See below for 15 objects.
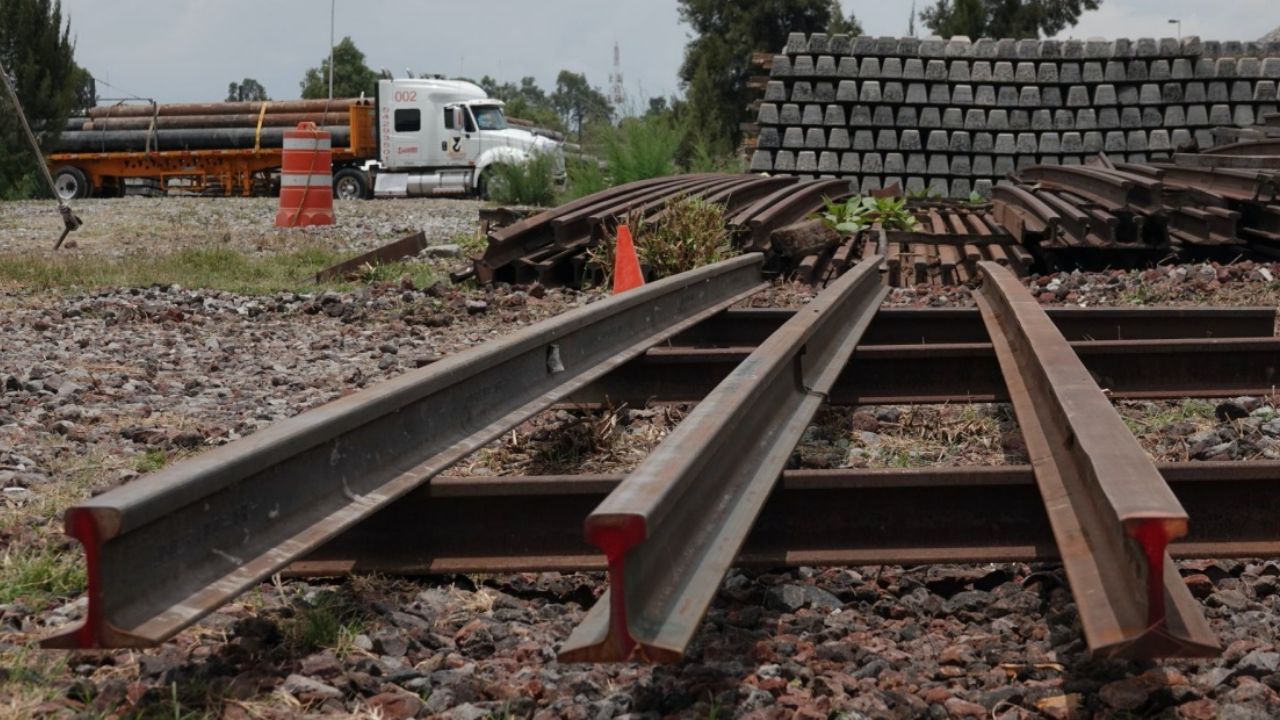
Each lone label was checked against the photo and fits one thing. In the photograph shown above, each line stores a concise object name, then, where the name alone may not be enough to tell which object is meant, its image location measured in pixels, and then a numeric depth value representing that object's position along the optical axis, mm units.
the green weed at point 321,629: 3068
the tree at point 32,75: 34594
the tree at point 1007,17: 51094
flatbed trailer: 37406
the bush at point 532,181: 24047
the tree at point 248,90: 110938
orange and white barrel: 18656
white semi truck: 35906
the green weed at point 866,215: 13094
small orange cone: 8398
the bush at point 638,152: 17891
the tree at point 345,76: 102250
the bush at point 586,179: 17891
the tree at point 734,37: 59438
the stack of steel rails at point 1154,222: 10984
